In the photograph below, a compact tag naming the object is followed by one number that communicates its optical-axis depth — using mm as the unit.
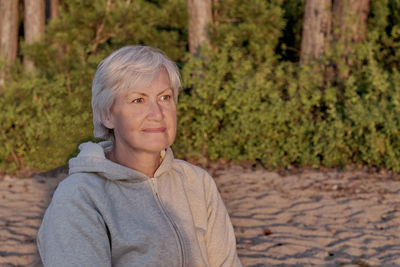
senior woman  1883
